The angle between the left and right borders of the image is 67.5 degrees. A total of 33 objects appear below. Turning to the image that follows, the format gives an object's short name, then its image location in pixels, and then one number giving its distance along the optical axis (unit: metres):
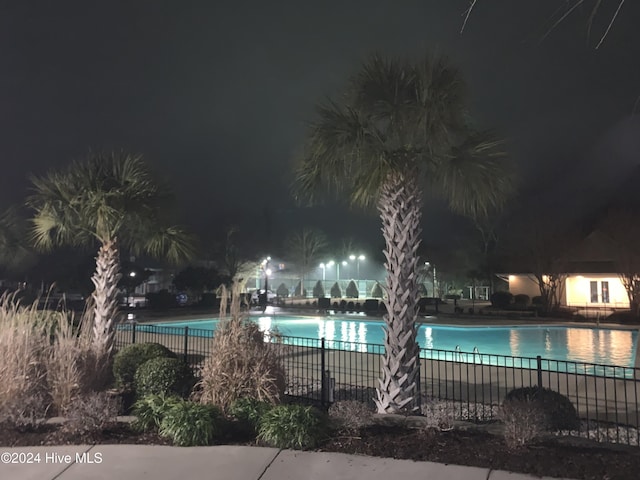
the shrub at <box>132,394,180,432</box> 5.46
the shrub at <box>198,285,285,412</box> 6.02
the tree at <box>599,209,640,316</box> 25.62
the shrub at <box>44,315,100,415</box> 6.42
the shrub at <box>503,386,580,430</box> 6.27
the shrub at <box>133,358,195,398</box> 7.04
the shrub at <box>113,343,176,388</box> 8.06
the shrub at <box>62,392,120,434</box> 5.30
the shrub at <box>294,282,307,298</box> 49.32
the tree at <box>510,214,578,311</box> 29.08
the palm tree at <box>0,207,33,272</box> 28.25
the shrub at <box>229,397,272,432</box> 5.40
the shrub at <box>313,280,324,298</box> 46.28
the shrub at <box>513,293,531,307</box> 30.95
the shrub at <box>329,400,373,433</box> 5.14
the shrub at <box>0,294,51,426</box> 5.64
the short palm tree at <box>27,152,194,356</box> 9.70
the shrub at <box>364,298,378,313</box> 32.22
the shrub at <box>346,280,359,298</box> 44.66
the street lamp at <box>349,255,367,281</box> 60.91
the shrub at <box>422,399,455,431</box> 5.04
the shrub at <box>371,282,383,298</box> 42.38
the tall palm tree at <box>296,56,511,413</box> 6.32
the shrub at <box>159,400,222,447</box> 4.93
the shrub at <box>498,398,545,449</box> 4.56
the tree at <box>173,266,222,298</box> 37.34
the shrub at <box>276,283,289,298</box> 49.02
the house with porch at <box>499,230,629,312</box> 29.44
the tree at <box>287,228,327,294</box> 59.75
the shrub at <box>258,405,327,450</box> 4.82
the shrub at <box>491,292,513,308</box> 30.84
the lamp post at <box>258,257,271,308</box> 35.03
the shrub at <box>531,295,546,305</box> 31.37
